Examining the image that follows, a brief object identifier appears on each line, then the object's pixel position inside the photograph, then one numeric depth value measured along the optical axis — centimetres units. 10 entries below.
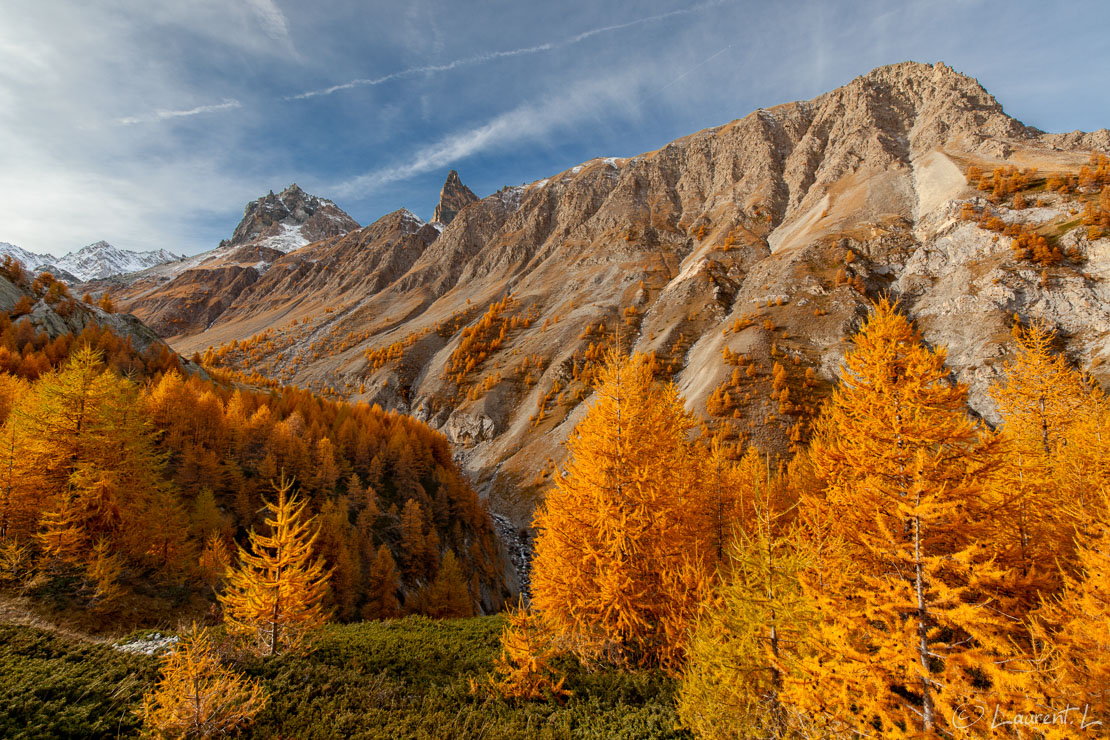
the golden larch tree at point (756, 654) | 819
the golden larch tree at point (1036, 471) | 1073
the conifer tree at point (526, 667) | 1165
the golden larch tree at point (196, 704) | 847
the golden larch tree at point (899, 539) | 707
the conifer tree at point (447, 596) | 3472
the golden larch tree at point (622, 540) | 1170
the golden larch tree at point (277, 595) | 1309
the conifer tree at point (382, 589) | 3222
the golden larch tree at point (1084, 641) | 683
